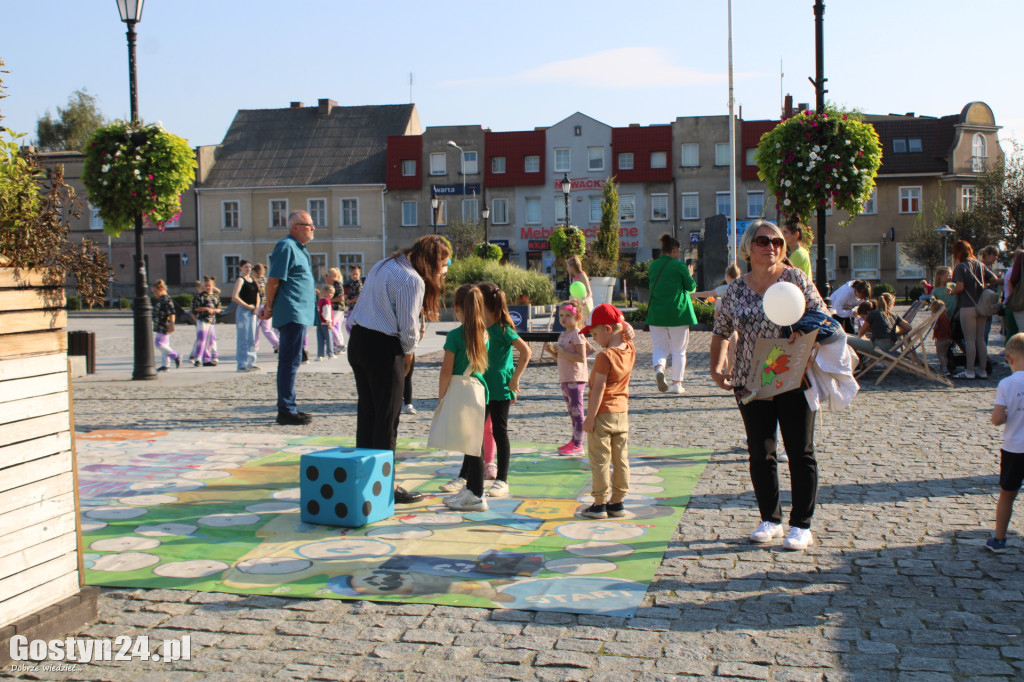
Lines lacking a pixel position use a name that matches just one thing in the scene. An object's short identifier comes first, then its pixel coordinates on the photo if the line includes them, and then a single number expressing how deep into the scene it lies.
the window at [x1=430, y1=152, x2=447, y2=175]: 56.34
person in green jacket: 11.12
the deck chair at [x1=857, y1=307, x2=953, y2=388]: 12.26
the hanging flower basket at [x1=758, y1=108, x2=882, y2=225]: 12.44
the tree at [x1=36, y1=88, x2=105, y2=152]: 65.12
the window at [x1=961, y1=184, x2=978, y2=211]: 52.00
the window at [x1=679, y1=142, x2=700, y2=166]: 54.53
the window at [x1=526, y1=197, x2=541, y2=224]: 56.06
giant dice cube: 5.57
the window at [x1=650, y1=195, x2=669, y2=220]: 54.84
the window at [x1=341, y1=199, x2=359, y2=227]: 56.72
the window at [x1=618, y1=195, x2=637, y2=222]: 55.25
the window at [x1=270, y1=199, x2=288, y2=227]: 57.12
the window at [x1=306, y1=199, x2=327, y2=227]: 56.69
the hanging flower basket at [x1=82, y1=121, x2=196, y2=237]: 13.20
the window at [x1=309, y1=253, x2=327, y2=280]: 56.69
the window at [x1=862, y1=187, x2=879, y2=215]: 52.72
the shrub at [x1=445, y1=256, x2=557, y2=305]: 26.64
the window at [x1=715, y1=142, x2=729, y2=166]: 53.88
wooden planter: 3.77
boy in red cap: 5.79
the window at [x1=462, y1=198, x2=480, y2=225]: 56.25
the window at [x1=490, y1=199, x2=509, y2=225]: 56.50
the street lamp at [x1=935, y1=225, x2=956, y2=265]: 39.83
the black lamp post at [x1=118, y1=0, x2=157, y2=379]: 12.78
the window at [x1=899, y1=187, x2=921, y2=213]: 52.66
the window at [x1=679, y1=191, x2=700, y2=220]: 54.41
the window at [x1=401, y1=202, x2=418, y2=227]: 56.28
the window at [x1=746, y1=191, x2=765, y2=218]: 54.16
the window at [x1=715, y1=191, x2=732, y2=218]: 53.94
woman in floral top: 5.10
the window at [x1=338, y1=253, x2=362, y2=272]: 56.84
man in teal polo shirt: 9.20
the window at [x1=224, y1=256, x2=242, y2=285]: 57.09
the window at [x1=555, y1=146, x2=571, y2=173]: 56.16
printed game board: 4.55
